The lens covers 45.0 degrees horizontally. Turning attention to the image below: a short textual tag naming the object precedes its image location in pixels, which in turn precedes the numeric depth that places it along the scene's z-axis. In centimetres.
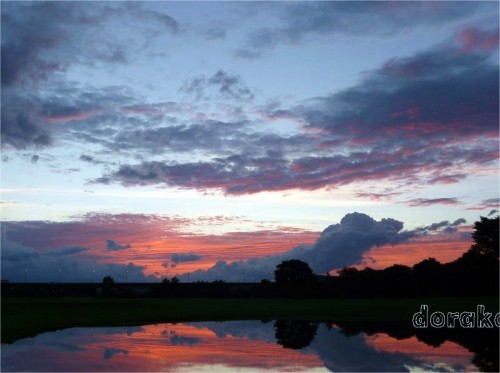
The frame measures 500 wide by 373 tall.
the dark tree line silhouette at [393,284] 12320
